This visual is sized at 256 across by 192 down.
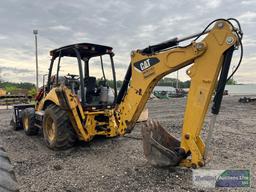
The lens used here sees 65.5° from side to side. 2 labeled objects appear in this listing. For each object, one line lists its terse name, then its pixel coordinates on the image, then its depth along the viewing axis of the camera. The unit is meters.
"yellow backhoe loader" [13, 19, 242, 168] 2.83
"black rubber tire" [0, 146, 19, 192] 1.41
